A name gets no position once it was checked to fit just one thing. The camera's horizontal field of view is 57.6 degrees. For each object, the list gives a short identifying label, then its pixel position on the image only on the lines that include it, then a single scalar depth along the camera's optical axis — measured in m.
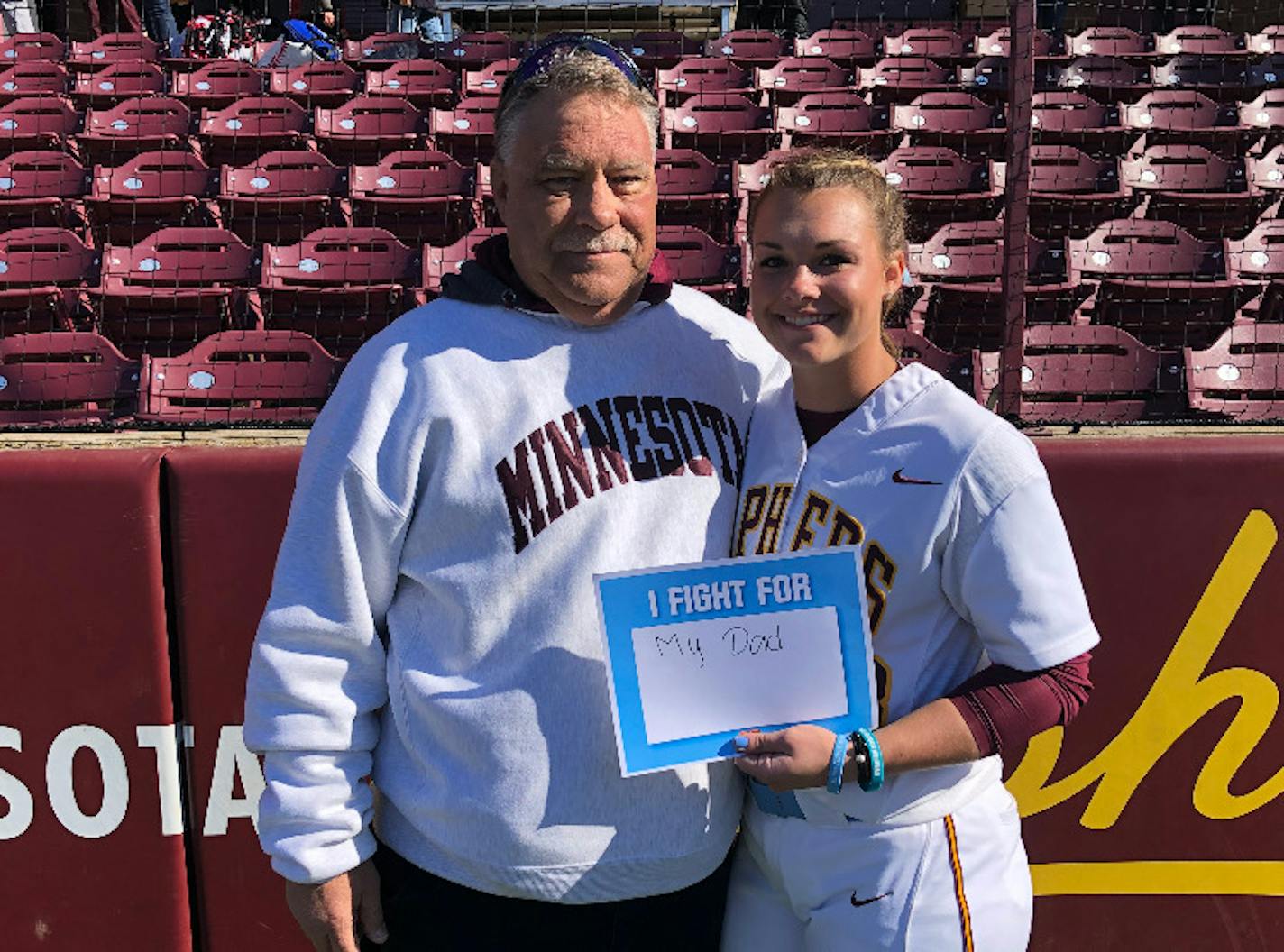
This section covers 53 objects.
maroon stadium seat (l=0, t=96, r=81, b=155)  8.23
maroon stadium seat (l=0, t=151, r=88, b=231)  7.11
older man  1.37
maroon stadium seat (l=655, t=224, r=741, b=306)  6.02
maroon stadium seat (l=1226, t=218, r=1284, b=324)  6.31
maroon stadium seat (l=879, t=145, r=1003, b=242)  6.93
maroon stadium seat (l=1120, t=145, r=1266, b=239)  7.26
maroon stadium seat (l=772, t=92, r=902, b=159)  8.02
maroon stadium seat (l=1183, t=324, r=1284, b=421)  5.27
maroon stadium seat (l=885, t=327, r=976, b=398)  5.21
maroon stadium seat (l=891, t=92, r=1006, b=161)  8.07
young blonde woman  1.31
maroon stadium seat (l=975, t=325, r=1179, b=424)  5.14
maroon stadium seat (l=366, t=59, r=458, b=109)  9.34
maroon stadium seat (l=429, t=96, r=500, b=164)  8.23
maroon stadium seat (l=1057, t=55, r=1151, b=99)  9.14
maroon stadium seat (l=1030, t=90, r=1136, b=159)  8.25
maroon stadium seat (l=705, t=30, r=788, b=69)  10.53
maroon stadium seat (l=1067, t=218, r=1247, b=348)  6.12
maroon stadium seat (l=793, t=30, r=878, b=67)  10.15
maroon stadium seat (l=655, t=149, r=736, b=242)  6.93
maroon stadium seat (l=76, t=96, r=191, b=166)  8.11
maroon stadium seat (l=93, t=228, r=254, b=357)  6.06
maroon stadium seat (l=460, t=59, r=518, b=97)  9.28
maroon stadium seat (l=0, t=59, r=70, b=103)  9.40
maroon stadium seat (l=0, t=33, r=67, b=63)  10.38
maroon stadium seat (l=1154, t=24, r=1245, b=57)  10.24
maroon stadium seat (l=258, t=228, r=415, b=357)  6.05
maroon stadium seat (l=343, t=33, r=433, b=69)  11.03
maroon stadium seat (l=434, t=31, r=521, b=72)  10.19
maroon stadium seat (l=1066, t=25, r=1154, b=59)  10.33
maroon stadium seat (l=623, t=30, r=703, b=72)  10.45
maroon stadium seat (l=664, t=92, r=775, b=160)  8.14
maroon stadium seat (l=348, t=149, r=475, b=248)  7.12
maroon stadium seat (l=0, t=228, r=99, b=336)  6.10
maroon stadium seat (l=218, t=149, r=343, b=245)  7.14
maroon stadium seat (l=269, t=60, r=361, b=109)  9.47
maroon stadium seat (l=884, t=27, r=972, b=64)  10.12
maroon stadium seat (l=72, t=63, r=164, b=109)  9.26
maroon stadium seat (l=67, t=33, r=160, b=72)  10.09
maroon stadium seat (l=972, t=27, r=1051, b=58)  10.20
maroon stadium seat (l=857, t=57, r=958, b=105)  9.01
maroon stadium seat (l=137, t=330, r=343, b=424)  5.06
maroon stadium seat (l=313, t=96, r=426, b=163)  8.23
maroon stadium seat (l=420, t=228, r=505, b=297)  6.16
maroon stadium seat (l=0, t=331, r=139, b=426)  5.35
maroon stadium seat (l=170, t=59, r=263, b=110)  9.27
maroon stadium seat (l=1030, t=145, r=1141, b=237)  7.08
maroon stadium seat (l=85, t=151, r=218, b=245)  7.10
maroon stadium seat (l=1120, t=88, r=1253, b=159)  8.29
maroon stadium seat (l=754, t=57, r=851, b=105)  9.09
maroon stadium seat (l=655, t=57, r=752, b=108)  9.12
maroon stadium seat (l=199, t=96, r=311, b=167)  8.22
